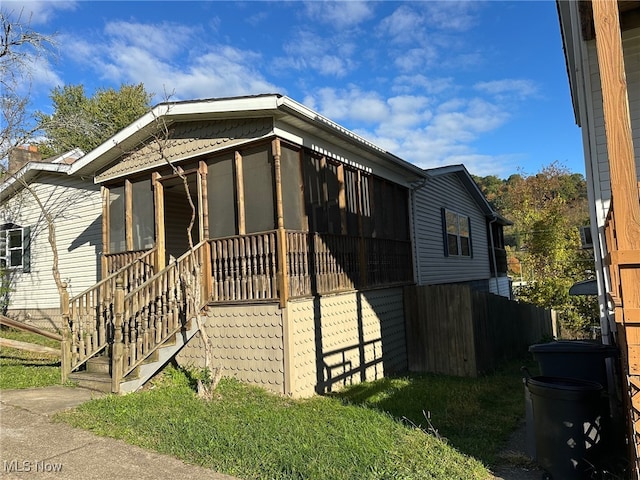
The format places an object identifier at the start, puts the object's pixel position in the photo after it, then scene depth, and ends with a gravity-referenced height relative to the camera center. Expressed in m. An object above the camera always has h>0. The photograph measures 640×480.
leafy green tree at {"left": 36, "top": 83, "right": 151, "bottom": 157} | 28.11 +12.68
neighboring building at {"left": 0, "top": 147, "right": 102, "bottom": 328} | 11.70 +1.53
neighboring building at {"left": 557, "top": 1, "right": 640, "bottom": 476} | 2.88 +0.33
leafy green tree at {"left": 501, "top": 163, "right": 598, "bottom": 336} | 17.16 -0.14
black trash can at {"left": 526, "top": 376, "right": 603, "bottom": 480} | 3.47 -1.35
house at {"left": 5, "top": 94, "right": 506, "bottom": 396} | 6.43 +0.37
